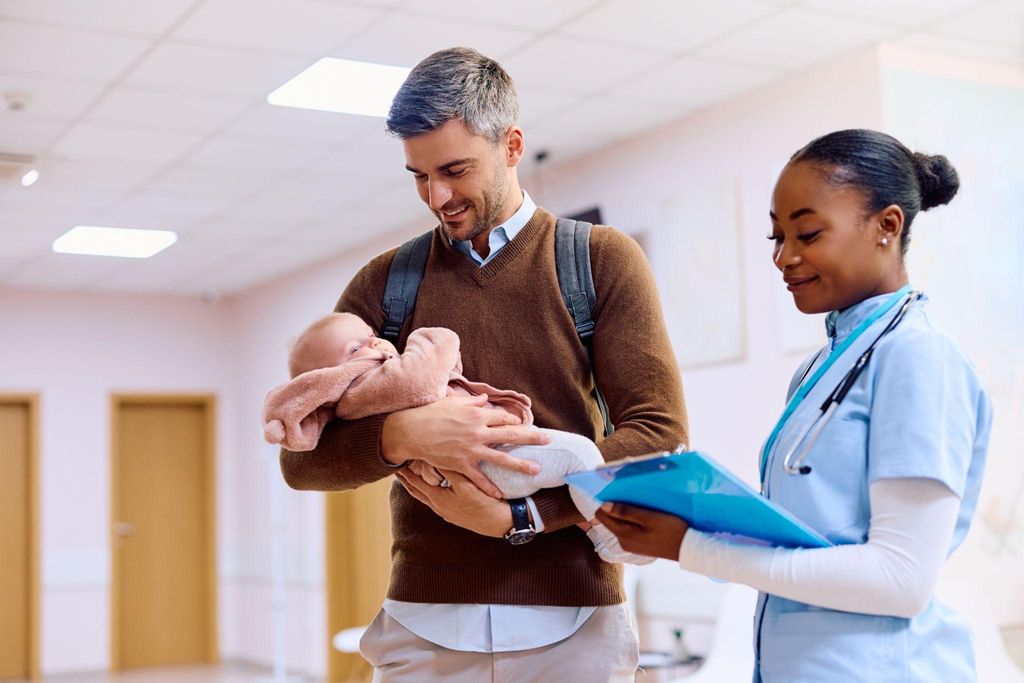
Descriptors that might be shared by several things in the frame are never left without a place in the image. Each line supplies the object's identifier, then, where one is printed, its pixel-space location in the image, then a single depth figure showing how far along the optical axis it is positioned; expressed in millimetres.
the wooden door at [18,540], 9133
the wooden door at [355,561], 8102
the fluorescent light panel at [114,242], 7555
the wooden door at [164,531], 9711
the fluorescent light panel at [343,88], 4891
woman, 1306
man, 1646
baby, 1639
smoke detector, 4977
